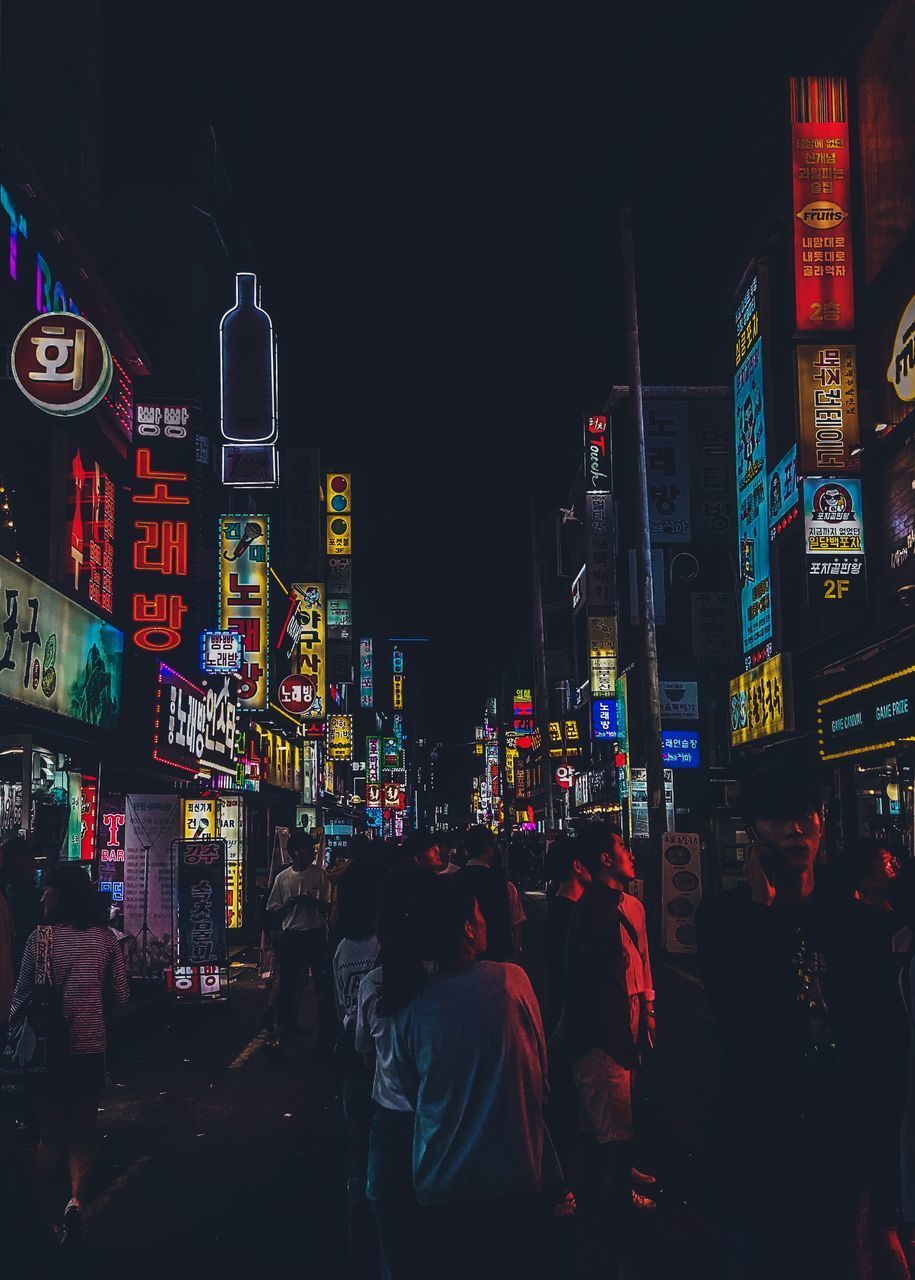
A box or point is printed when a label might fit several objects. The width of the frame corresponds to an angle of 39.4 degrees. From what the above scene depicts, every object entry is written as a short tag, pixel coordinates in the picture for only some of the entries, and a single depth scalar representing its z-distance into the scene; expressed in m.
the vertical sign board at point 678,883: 18.58
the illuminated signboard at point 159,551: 20.53
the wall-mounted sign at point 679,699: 42.06
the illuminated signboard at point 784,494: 23.11
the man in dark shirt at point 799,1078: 3.54
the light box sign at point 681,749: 37.66
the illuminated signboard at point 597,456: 45.44
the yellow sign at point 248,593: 29.56
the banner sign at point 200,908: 16.45
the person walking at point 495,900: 8.71
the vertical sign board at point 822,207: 19.55
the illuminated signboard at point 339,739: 58.72
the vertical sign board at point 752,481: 25.42
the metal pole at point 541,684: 47.31
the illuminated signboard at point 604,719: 49.75
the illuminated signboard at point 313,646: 39.72
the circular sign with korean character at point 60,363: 14.32
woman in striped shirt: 7.25
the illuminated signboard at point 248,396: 26.83
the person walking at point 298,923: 13.25
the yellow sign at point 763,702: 22.77
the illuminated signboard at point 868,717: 16.70
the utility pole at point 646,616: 22.34
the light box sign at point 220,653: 26.23
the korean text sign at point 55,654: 13.51
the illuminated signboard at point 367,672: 80.69
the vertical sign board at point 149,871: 17.19
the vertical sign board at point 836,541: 19.34
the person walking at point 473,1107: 3.88
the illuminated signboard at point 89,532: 17.95
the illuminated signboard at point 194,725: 19.67
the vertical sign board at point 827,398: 19.36
